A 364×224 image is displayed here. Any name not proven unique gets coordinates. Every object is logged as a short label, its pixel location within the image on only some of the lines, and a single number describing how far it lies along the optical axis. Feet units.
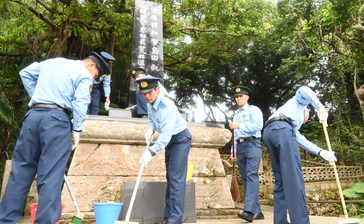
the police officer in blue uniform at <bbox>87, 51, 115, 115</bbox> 20.80
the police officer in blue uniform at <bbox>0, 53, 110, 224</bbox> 9.12
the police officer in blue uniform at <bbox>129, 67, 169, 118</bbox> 18.74
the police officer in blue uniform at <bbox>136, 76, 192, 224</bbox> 11.94
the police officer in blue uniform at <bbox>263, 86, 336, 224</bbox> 11.09
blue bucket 10.97
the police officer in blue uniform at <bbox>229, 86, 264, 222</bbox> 15.57
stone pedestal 15.20
